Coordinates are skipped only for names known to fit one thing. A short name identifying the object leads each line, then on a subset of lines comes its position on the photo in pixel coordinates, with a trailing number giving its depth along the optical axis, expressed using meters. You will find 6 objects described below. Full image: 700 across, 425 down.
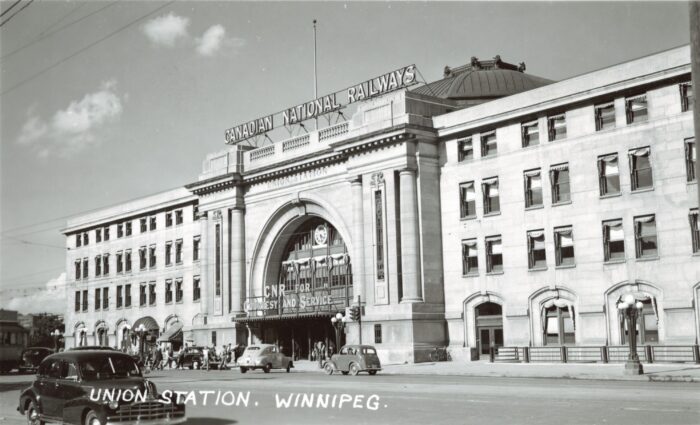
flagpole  58.59
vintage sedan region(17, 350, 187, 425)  15.55
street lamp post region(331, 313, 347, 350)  47.41
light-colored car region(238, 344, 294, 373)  45.16
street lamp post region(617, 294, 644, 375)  32.03
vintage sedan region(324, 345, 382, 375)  38.56
